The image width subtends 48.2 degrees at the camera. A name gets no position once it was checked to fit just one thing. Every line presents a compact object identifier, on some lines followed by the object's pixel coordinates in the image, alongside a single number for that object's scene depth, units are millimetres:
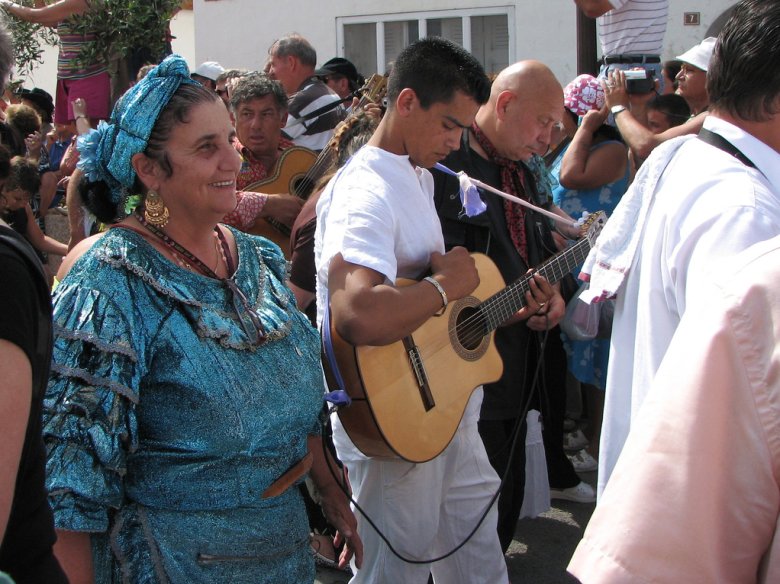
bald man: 3516
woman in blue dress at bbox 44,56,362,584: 1847
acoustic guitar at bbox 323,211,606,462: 2699
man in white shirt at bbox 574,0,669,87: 5426
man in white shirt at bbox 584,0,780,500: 1916
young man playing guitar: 2584
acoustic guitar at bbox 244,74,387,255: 4336
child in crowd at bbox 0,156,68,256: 5129
